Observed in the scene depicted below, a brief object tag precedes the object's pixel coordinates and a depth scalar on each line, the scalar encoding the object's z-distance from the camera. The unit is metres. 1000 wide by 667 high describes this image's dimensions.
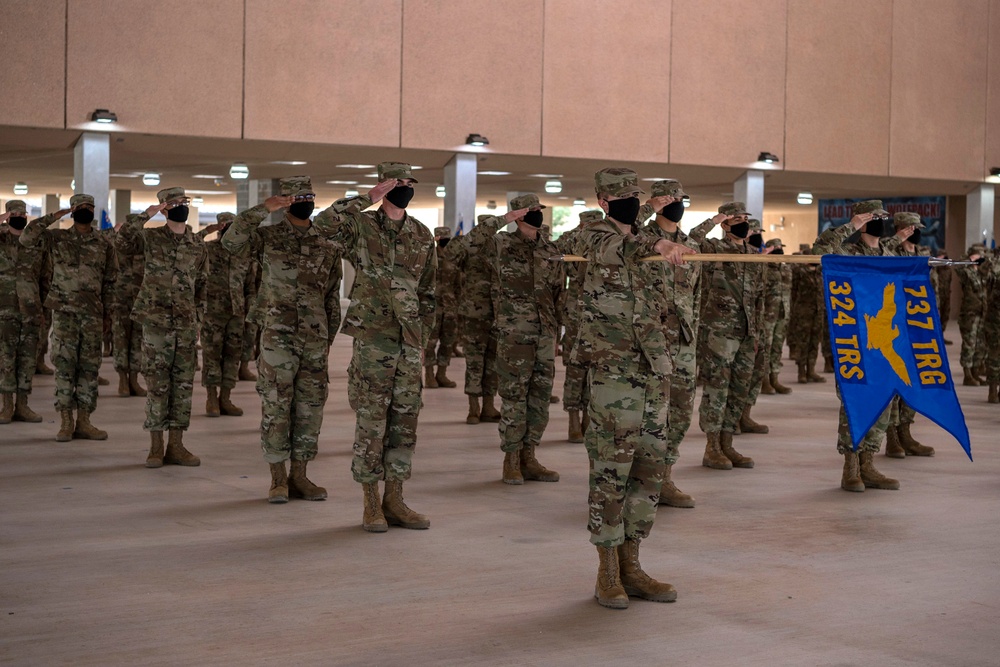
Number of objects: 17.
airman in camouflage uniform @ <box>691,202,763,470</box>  8.70
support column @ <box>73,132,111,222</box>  15.43
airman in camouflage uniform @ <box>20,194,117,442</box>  9.52
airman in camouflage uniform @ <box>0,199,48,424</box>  10.64
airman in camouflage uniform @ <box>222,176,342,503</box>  7.17
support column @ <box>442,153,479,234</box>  18.25
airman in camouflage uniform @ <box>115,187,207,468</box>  8.46
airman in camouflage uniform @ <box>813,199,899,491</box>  8.03
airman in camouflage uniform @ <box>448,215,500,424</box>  11.30
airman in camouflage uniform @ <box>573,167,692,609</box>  5.30
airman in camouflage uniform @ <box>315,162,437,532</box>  6.56
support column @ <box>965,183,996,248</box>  24.11
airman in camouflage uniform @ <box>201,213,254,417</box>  11.50
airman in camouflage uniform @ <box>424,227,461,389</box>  14.48
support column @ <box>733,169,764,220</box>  21.34
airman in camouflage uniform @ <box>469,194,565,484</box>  8.16
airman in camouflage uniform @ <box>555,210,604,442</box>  10.03
